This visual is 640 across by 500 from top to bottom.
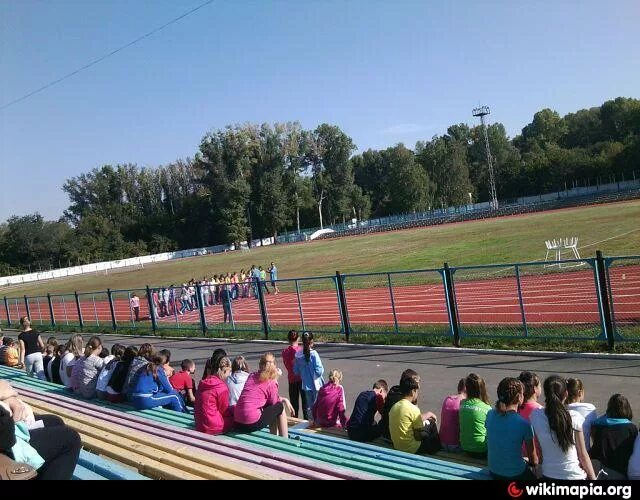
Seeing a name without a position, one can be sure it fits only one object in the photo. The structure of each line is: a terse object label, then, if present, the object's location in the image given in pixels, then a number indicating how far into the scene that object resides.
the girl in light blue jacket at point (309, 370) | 9.38
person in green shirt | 6.02
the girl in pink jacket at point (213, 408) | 6.70
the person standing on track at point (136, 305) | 26.38
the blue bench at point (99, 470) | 4.45
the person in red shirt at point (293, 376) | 9.78
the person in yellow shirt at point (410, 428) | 6.29
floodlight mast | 94.29
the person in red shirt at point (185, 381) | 9.24
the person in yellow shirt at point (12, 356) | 14.16
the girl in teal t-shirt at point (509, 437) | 4.92
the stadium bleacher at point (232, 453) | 4.61
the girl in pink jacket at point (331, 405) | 7.89
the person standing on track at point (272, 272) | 31.30
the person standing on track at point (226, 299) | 20.38
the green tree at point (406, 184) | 113.06
